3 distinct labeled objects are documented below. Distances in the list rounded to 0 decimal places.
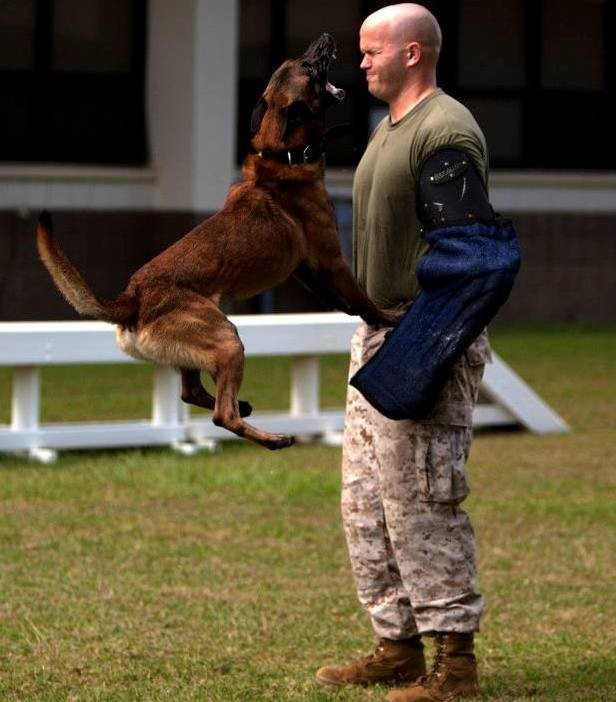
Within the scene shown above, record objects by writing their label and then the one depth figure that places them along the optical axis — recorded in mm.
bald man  11016
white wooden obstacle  22359
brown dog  9875
